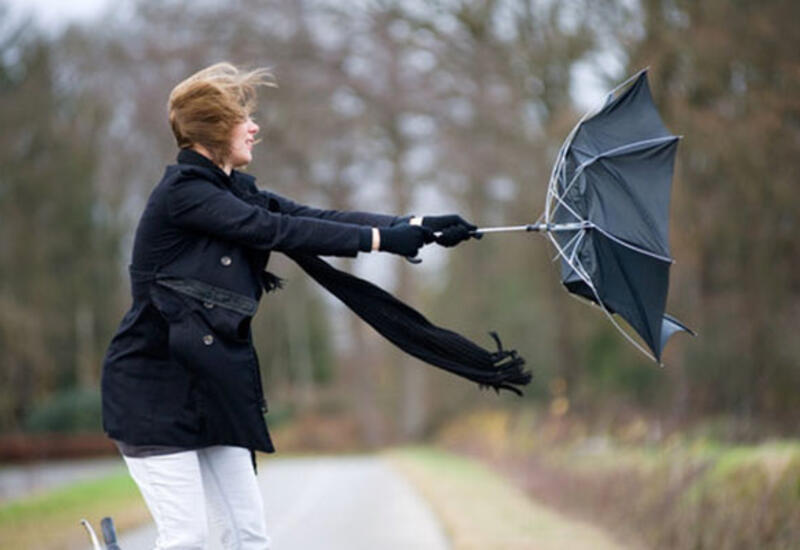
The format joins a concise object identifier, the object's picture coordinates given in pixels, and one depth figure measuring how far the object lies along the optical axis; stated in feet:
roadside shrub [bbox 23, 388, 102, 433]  228.22
